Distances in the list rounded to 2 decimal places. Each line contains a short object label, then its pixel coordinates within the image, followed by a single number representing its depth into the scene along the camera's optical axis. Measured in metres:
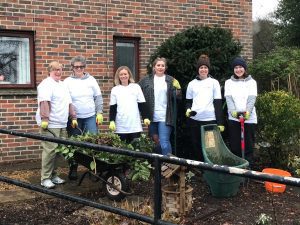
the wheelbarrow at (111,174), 5.40
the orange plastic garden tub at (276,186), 5.73
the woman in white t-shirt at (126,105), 6.18
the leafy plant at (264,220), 4.25
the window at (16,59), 7.82
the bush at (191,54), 7.04
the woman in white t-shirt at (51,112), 5.86
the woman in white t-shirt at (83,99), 6.27
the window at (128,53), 8.80
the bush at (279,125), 6.72
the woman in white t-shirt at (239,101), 6.16
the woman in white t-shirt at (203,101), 6.31
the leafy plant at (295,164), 6.18
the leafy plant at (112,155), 5.23
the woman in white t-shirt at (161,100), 6.40
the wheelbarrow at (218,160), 5.48
